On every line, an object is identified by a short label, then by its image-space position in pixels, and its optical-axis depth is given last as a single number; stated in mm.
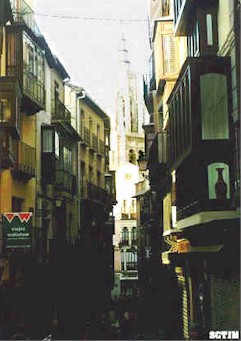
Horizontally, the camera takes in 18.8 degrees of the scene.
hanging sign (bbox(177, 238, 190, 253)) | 11950
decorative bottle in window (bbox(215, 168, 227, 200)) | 9586
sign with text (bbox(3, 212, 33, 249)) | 10359
